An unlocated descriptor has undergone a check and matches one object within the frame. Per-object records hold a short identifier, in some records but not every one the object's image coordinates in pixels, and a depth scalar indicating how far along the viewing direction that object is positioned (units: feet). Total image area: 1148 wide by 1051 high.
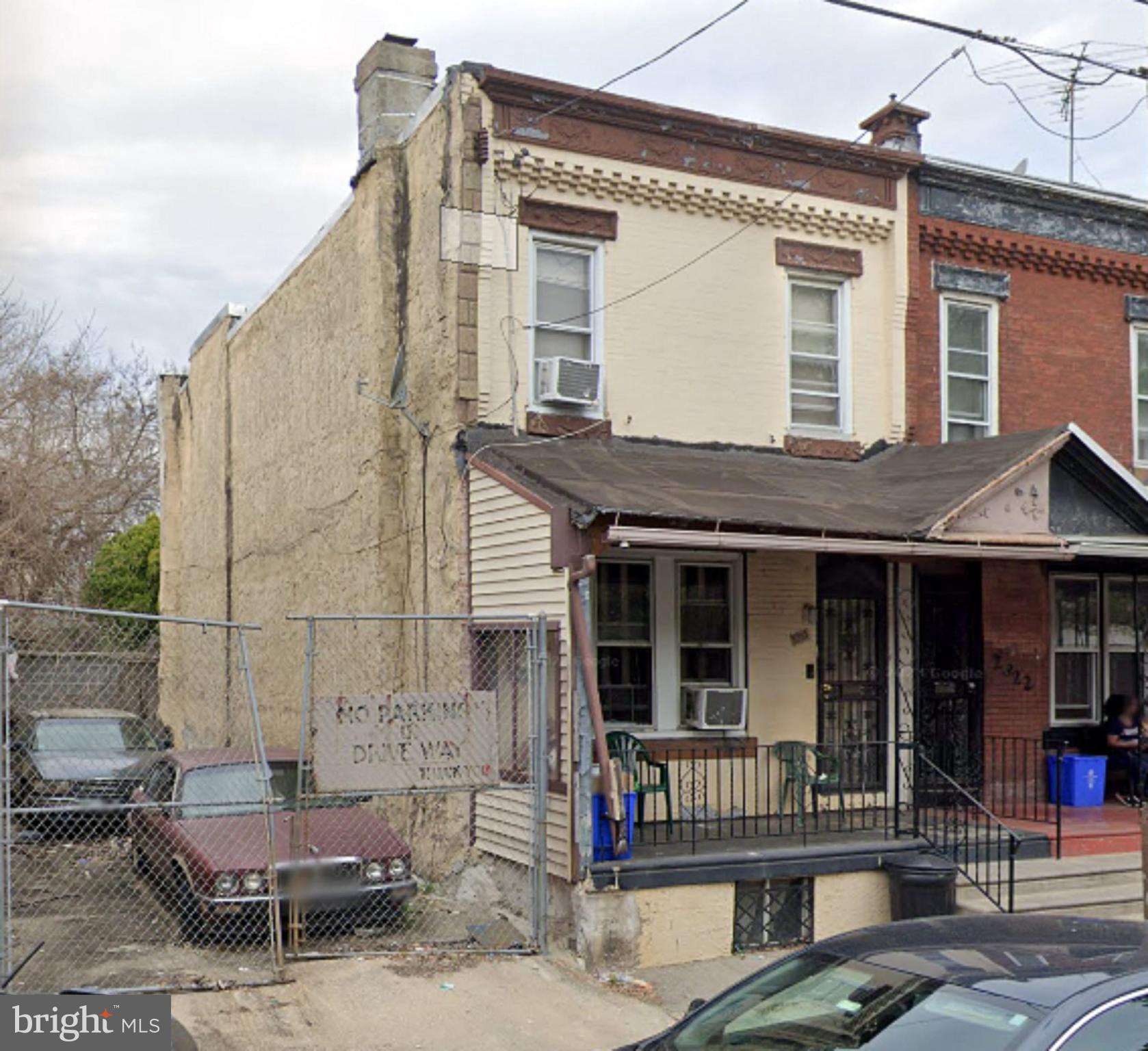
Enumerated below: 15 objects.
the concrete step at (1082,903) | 34.58
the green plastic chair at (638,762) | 35.76
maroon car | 29.78
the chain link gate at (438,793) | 29.63
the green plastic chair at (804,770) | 38.63
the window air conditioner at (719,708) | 39.04
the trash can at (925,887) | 33.09
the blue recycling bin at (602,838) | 31.73
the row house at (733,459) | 34.04
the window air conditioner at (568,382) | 39.01
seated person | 45.65
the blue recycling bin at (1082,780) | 44.24
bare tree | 75.87
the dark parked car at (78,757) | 43.27
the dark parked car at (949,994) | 13.00
